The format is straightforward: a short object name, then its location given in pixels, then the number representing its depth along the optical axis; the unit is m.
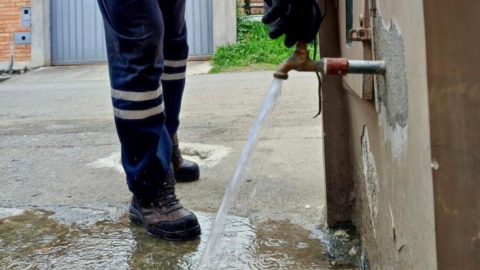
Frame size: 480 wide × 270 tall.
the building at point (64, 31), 10.19
